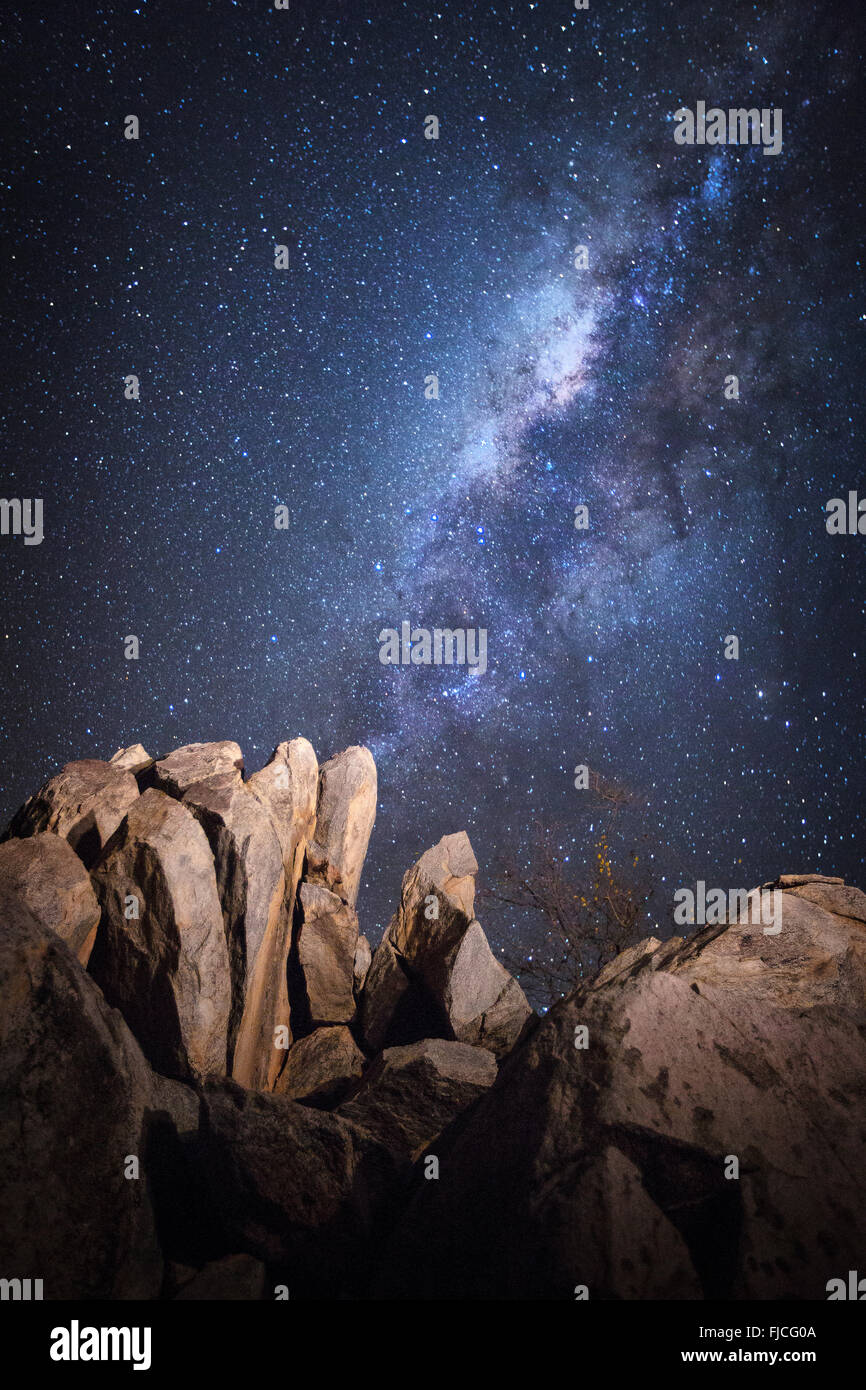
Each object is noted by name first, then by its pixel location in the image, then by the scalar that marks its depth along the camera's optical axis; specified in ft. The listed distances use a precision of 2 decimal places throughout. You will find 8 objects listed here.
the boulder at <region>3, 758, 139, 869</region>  42.78
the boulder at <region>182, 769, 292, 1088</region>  38.42
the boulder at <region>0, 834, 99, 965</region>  35.19
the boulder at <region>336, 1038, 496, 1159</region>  26.55
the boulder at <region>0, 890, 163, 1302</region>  18.26
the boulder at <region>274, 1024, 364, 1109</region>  39.22
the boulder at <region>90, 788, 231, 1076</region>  35.14
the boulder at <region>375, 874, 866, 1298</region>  16.29
